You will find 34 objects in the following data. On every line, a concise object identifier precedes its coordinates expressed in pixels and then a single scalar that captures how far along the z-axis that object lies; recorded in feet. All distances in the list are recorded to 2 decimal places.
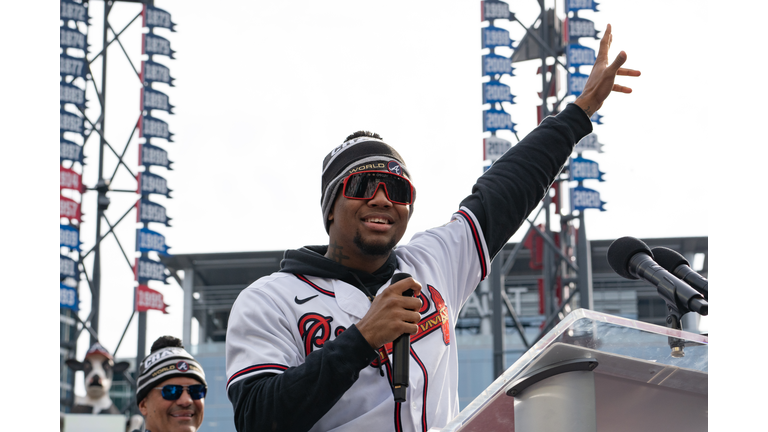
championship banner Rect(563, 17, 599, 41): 42.88
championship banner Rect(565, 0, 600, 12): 43.50
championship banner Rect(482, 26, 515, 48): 43.65
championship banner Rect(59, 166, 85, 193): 43.65
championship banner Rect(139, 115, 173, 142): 46.29
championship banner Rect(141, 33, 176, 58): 47.91
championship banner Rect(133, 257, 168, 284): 44.16
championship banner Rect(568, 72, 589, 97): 41.68
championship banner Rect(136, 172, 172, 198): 44.80
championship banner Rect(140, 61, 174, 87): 47.24
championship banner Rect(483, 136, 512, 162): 41.01
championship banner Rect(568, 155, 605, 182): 40.96
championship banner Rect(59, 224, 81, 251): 43.19
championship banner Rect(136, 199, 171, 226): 44.70
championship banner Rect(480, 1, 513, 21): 44.11
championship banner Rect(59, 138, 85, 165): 44.45
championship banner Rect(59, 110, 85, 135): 44.80
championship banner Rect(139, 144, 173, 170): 45.80
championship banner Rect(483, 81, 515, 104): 42.47
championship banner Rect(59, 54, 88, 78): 45.83
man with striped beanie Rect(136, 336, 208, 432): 12.43
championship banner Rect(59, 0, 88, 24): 46.75
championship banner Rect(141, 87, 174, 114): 46.65
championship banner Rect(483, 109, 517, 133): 41.68
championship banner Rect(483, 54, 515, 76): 43.19
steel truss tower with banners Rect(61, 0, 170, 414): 42.27
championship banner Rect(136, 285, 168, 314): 43.27
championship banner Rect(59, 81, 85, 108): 45.42
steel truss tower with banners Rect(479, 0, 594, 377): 40.29
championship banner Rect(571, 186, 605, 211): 41.04
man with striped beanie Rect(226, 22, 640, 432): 5.90
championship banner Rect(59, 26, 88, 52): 46.01
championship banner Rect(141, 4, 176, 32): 48.32
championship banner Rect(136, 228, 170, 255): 44.57
